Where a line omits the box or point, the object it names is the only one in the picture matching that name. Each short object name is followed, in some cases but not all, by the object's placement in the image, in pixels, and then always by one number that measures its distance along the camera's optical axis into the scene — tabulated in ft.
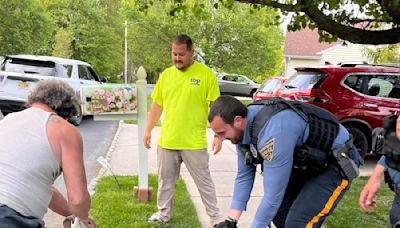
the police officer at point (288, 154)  7.34
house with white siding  87.66
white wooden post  14.88
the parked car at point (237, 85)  78.43
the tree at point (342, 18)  14.19
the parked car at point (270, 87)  30.58
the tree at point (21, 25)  56.13
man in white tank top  6.49
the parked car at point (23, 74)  31.60
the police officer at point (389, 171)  7.98
